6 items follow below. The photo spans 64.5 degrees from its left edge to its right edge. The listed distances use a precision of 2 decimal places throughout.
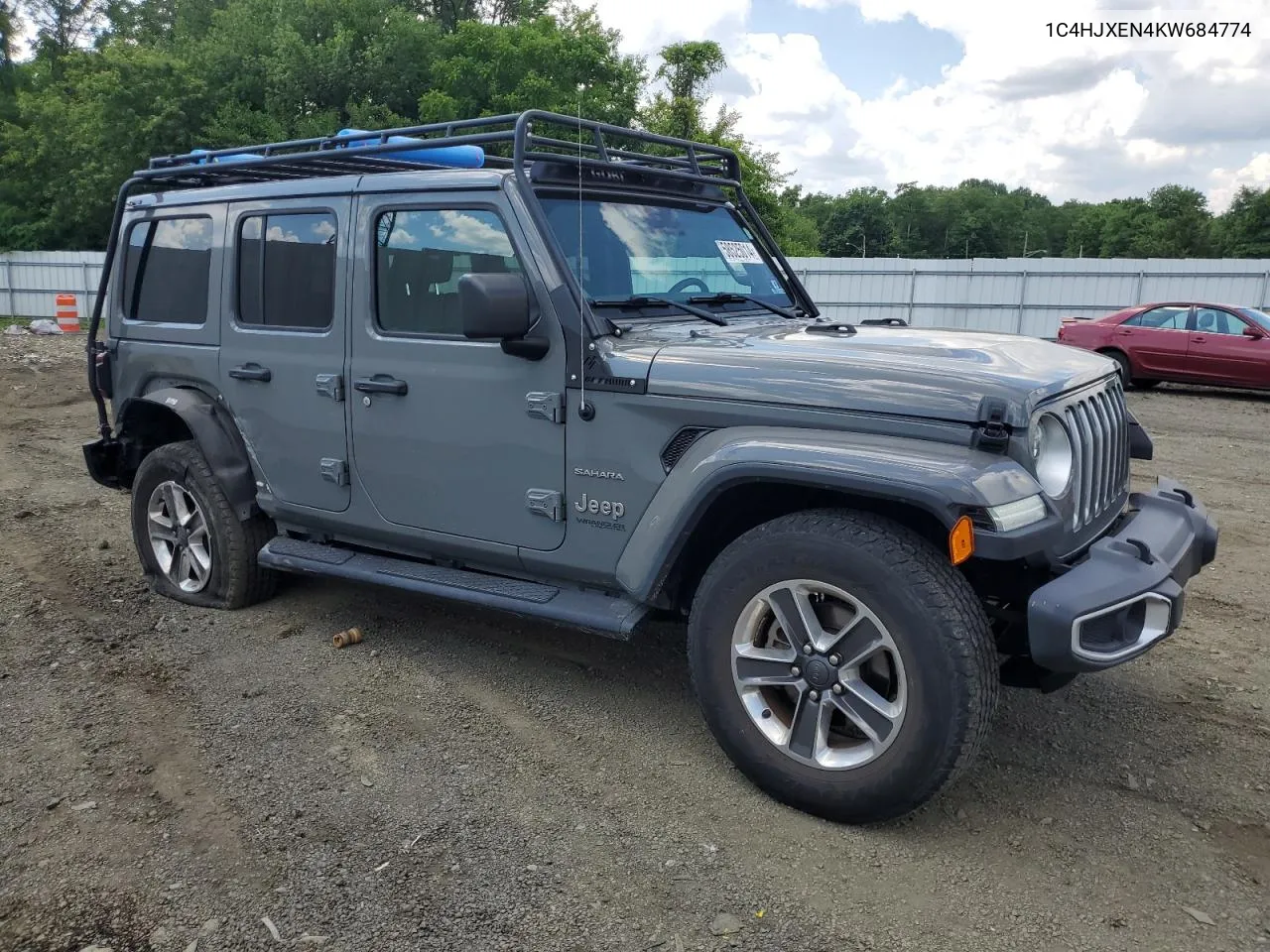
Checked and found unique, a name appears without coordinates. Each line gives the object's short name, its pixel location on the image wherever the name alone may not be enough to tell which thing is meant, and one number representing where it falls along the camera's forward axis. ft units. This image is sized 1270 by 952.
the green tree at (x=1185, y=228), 223.51
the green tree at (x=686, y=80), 86.48
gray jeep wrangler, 9.88
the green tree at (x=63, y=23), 145.69
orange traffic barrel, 64.64
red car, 45.16
